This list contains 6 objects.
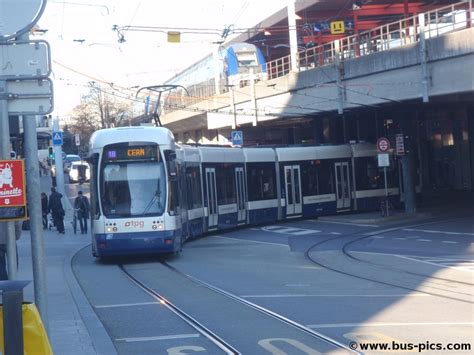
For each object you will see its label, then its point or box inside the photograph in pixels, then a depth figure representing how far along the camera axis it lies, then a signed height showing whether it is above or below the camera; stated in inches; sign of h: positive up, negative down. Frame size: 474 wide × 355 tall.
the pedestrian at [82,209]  1266.0 -26.8
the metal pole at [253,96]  1889.5 +191.2
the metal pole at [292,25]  1921.8 +357.6
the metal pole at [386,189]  1449.3 -30.2
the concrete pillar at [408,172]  1486.2 -1.5
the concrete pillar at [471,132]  2044.8 +87.0
